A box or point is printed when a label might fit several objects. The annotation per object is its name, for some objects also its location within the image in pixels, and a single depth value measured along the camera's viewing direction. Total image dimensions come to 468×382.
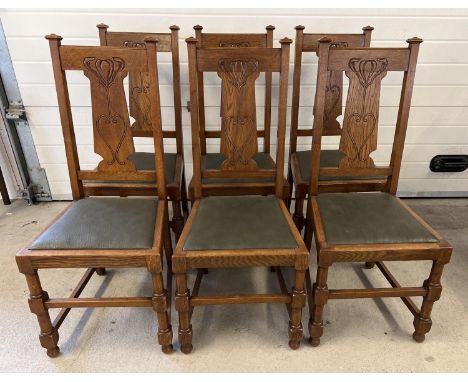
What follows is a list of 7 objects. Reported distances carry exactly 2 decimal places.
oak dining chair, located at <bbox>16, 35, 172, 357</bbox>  1.20
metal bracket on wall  2.23
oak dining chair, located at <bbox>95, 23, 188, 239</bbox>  1.84
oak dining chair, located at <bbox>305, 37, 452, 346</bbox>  1.24
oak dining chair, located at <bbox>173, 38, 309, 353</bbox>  1.20
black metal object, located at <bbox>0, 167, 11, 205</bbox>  2.46
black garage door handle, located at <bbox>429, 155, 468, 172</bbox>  2.57
